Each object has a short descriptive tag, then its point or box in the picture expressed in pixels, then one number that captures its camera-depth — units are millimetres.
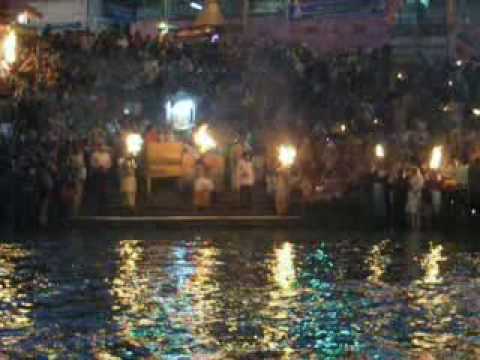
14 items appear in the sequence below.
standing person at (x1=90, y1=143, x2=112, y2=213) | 29250
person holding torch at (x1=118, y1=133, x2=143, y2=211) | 28562
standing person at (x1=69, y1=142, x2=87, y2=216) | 28078
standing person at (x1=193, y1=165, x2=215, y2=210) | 28797
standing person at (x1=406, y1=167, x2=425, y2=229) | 27438
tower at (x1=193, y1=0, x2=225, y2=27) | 32025
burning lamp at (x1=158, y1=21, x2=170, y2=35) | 37562
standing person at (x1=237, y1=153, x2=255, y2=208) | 29000
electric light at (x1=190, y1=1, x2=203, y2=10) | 42000
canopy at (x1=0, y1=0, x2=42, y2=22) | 24719
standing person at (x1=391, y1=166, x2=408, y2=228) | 28047
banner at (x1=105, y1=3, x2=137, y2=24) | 43125
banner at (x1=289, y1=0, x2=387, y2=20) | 35500
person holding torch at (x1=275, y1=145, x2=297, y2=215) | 28312
